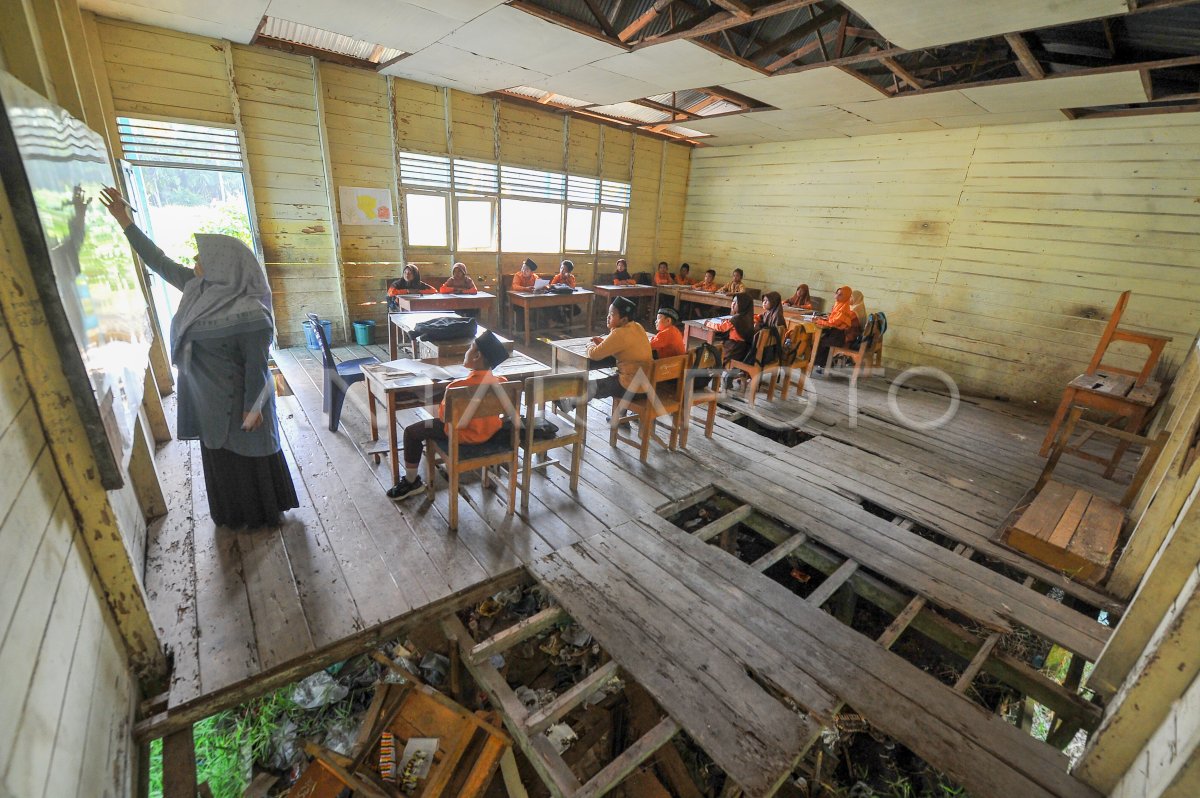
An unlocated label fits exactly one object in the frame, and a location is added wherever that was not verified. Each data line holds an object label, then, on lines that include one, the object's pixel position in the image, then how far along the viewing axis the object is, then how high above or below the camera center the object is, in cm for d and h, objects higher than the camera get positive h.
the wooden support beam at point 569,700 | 187 -178
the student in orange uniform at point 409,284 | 631 -87
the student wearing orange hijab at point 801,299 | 745 -79
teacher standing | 228 -72
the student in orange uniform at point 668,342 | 397 -82
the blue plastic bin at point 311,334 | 611 -155
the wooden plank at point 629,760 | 169 -178
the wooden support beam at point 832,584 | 255 -172
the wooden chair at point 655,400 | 368 -123
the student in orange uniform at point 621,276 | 906 -79
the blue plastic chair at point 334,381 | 377 -133
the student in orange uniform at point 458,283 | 666 -84
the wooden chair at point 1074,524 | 281 -151
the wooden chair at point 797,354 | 520 -113
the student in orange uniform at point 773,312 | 538 -73
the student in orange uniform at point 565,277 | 790 -76
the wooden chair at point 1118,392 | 377 -90
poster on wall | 638 +6
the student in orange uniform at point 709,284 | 895 -79
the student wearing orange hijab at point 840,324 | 601 -88
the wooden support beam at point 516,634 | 216 -177
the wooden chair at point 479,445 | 262 -118
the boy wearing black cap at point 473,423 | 277 -112
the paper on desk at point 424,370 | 335 -102
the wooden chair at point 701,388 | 399 -119
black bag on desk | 393 -87
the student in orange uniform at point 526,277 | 755 -80
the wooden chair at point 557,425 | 290 -114
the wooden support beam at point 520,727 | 172 -183
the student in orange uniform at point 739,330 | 484 -86
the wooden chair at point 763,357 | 487 -109
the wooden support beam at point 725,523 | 301 -170
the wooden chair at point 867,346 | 606 -116
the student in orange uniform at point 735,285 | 839 -74
